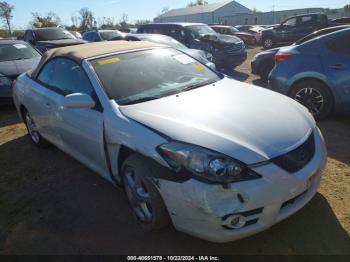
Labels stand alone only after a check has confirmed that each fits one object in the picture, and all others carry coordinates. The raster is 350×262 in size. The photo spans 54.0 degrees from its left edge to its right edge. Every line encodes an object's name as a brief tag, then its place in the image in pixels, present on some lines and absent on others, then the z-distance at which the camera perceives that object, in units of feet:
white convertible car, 7.97
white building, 202.90
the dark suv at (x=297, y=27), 57.98
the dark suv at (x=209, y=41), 35.01
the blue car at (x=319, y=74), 16.66
